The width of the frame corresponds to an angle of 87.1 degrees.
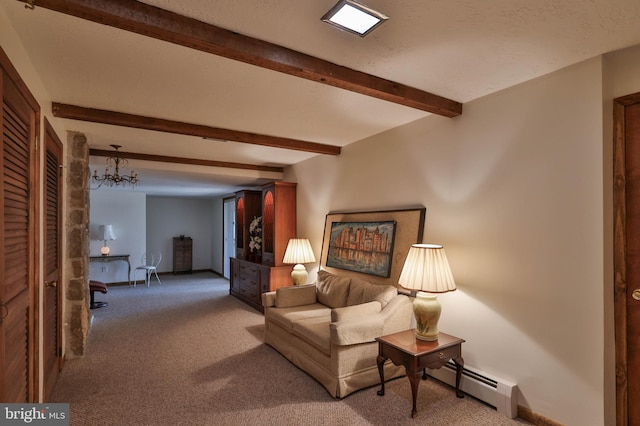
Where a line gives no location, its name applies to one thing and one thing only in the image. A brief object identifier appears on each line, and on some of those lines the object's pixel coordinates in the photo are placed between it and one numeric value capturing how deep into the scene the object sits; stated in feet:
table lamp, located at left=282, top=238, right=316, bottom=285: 15.02
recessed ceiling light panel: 5.12
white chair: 25.75
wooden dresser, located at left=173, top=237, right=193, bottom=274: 31.04
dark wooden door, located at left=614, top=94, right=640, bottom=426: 6.64
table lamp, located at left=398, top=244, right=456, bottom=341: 8.52
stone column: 11.70
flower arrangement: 20.27
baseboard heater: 8.02
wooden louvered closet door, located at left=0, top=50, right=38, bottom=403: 5.00
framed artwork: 11.17
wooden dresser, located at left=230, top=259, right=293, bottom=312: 17.21
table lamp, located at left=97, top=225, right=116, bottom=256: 23.90
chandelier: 14.56
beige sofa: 8.96
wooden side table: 7.97
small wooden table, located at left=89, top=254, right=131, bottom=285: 24.70
